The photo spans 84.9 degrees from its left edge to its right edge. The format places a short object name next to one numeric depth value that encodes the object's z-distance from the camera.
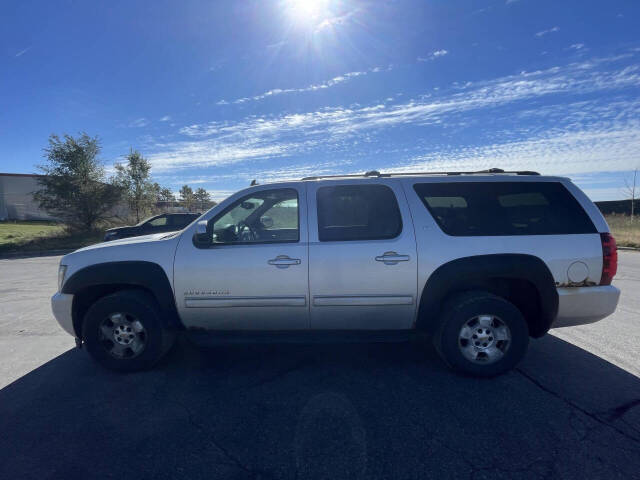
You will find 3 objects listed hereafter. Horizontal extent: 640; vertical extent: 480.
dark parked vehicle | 13.11
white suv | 3.22
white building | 47.41
